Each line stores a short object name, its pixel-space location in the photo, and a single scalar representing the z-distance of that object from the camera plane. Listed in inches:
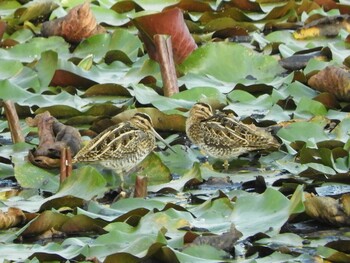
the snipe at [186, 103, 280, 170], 672.4
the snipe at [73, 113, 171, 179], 654.5
